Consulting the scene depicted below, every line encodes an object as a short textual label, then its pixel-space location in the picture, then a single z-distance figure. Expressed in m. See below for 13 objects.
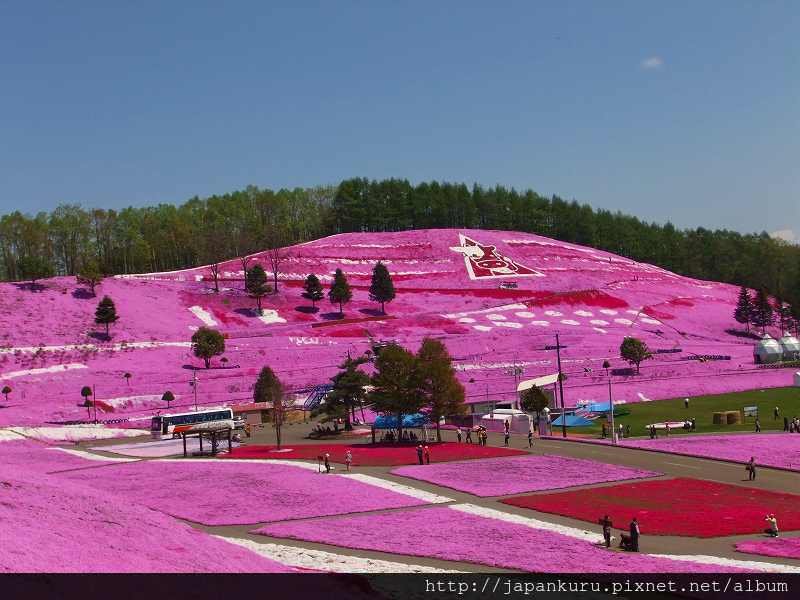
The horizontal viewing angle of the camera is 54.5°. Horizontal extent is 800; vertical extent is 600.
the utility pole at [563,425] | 60.33
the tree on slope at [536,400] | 66.44
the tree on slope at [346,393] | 65.38
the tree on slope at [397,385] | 59.94
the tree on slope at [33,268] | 108.25
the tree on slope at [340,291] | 116.25
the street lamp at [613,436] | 52.73
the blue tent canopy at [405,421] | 64.00
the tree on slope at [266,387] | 76.31
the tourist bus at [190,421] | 69.19
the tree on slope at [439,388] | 59.69
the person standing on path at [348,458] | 46.32
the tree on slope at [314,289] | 118.69
